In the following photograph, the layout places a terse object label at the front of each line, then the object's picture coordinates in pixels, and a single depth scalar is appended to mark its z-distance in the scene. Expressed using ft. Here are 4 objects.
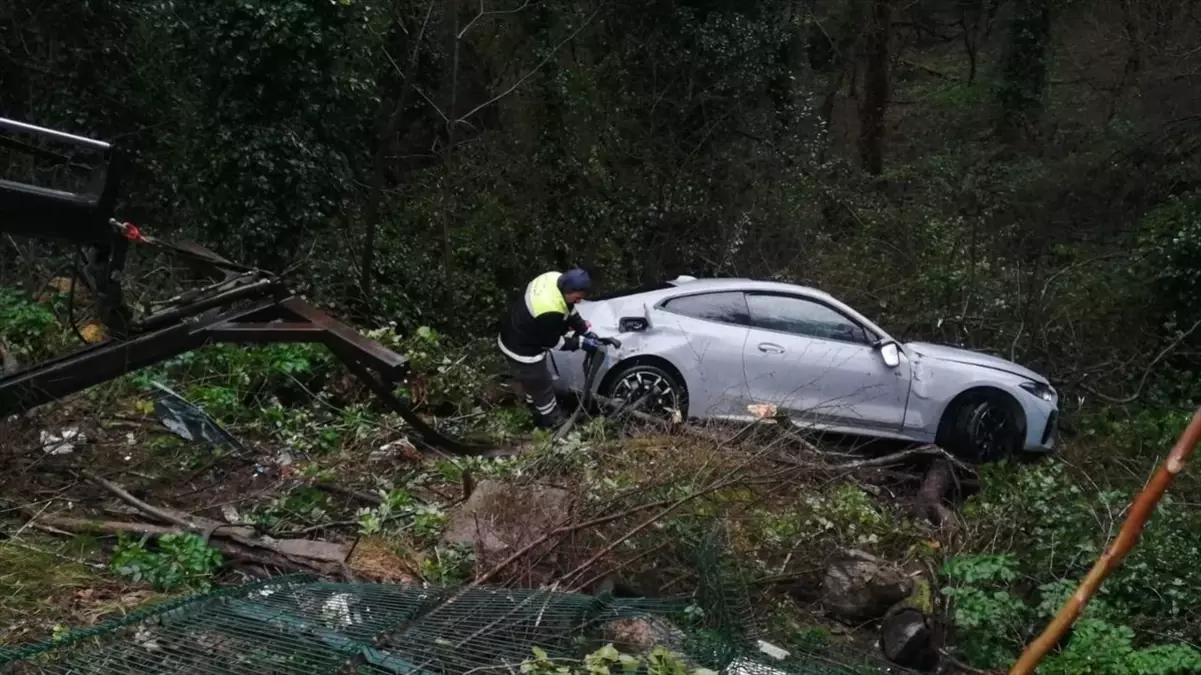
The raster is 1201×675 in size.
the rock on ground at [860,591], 19.94
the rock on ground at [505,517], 18.65
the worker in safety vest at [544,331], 27.81
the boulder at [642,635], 13.03
